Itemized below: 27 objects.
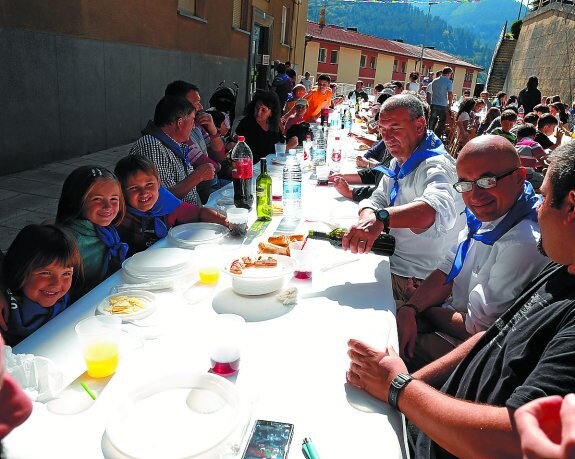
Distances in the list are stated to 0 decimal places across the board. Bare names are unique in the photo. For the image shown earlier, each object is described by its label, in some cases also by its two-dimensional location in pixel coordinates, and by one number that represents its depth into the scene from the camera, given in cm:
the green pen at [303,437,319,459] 105
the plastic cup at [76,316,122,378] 132
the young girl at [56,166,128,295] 216
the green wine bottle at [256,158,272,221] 283
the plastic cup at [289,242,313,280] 202
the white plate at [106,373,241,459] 103
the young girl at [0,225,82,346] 171
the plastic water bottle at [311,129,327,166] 479
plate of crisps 162
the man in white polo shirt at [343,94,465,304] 260
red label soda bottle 284
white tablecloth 112
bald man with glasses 183
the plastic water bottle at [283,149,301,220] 300
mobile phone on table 106
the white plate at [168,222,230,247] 242
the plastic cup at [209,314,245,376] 136
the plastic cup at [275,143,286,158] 510
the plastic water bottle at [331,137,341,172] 463
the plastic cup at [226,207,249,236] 254
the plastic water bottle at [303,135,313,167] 491
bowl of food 182
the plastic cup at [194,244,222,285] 194
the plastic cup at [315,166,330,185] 400
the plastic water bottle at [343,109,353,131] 841
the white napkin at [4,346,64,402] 123
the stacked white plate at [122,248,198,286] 193
